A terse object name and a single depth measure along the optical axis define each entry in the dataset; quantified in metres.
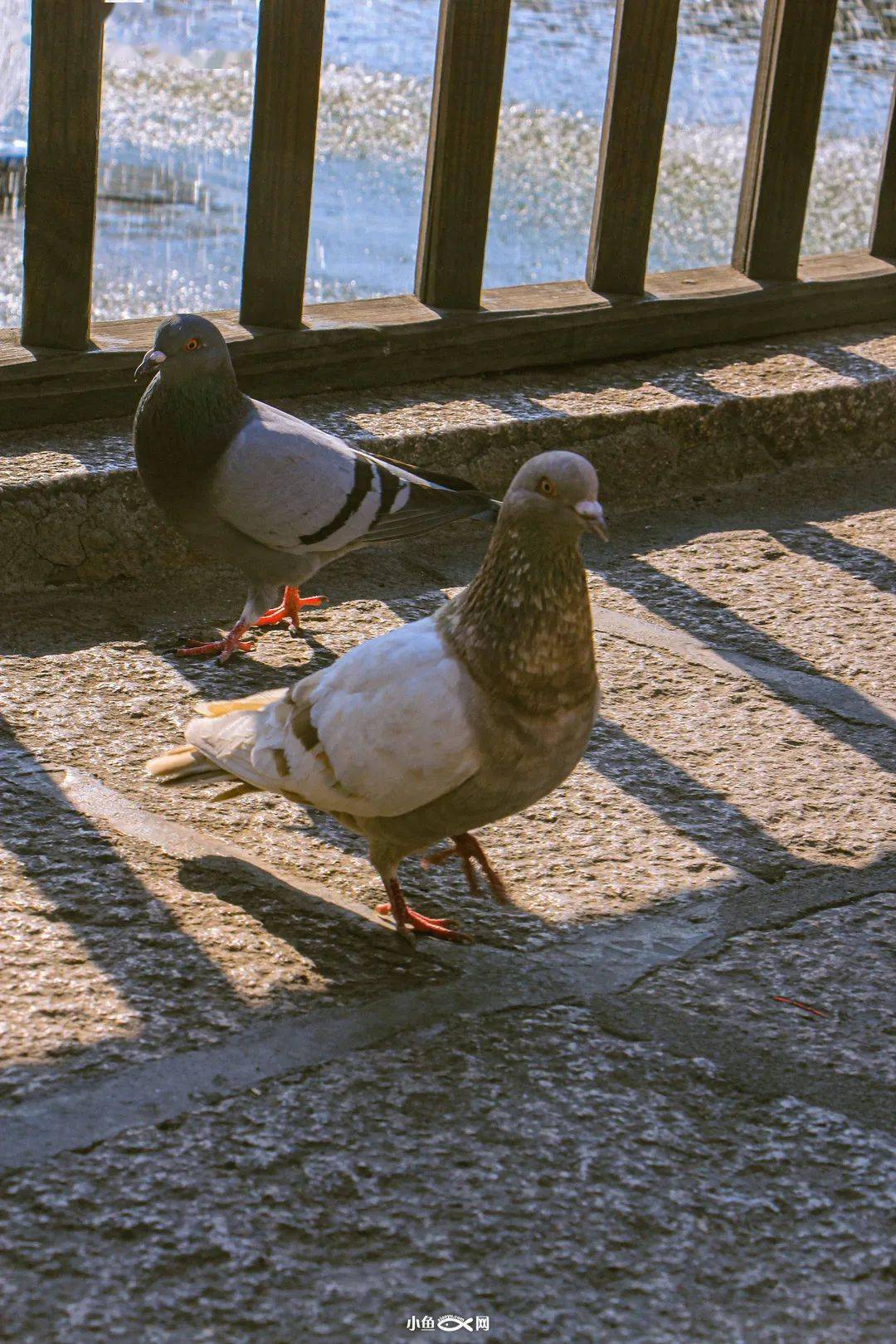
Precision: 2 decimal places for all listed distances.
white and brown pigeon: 2.12
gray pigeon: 3.22
